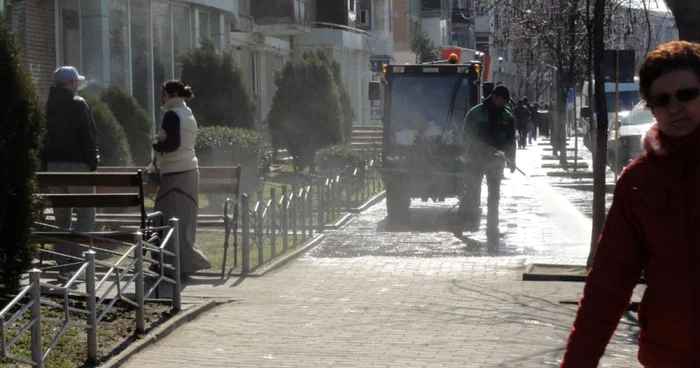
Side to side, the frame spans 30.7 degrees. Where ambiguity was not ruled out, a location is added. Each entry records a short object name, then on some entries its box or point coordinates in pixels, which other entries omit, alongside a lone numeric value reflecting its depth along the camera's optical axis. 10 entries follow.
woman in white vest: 11.16
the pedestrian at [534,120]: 58.62
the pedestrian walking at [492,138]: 16.30
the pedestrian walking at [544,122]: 65.12
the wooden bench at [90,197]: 9.52
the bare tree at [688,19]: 11.26
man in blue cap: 11.35
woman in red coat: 3.63
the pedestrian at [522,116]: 48.22
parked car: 25.95
